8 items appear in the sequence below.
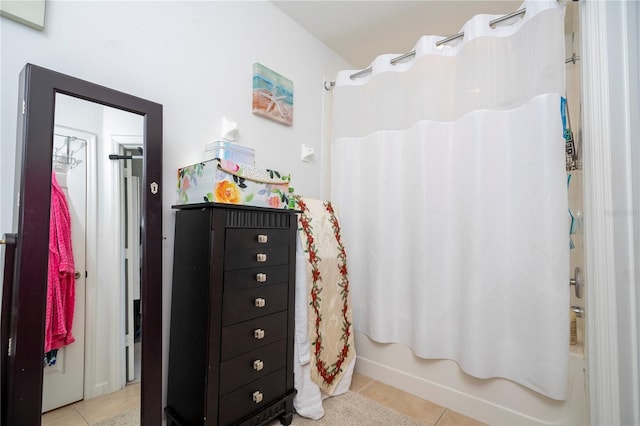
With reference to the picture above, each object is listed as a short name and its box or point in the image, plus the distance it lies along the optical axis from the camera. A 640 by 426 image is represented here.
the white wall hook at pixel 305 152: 2.14
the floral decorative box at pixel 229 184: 1.26
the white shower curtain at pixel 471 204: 1.36
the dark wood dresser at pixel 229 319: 1.20
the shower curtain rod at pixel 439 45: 1.46
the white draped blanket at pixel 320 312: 1.57
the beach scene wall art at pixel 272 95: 1.78
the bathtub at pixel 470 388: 1.34
